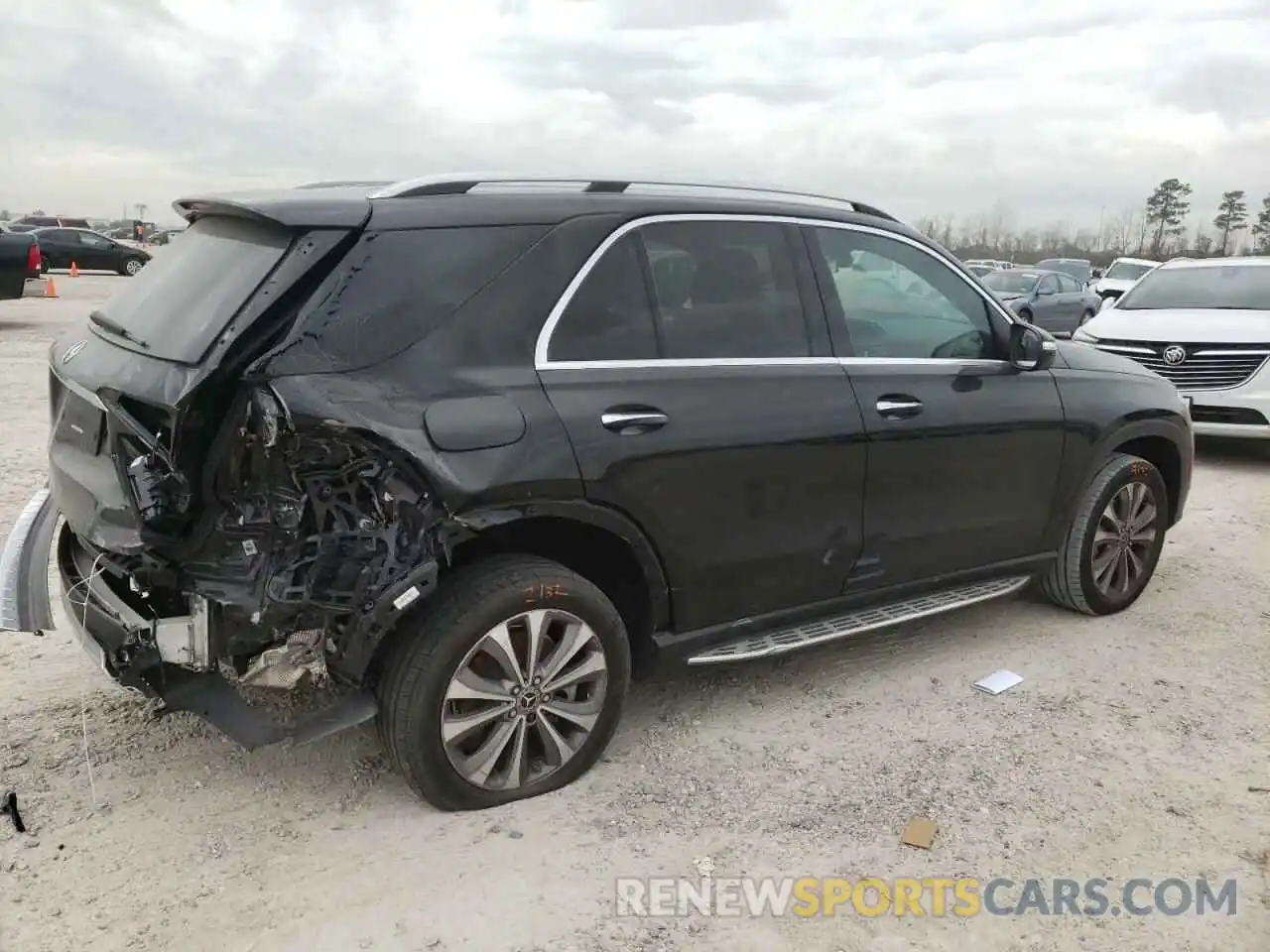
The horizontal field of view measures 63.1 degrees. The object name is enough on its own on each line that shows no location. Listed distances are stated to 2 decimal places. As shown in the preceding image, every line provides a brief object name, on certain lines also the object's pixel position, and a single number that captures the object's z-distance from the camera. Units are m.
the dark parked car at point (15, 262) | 14.83
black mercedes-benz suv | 2.80
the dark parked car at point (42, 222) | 40.55
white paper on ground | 4.14
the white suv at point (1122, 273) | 21.19
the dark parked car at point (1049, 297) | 18.58
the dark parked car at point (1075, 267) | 27.26
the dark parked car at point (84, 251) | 30.95
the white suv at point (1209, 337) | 8.23
